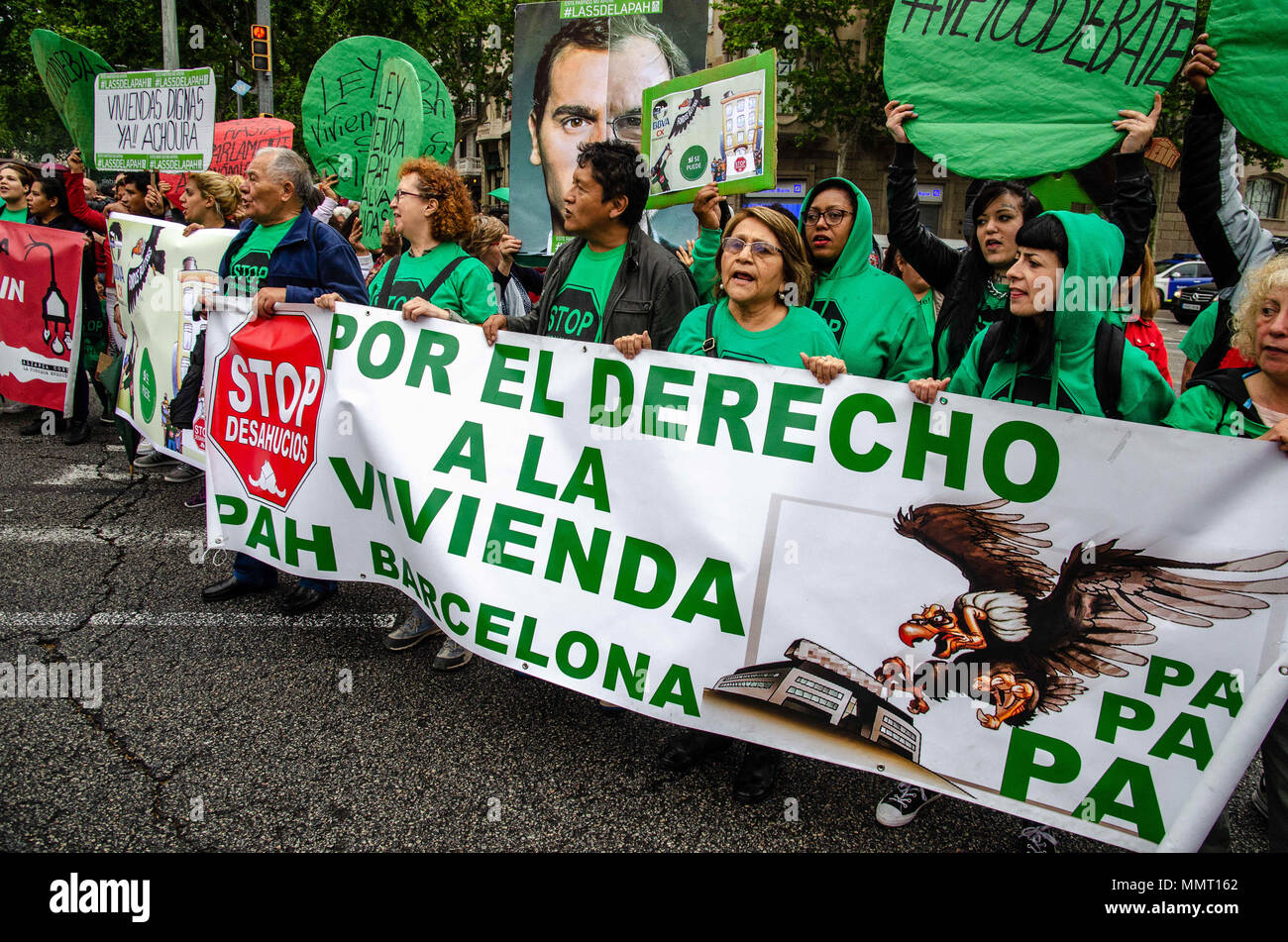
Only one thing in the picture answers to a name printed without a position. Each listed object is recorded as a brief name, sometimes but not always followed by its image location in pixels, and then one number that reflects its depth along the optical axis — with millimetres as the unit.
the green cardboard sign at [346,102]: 5496
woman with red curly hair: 3609
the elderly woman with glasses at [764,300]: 2775
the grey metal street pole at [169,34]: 14016
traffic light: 13016
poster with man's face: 5129
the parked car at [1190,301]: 20750
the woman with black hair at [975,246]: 3316
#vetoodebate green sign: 2318
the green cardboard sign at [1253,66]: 2244
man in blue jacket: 3918
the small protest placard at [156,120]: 5941
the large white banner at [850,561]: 2145
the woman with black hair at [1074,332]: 2416
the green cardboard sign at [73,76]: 6684
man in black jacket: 3240
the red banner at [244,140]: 7656
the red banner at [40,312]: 6230
